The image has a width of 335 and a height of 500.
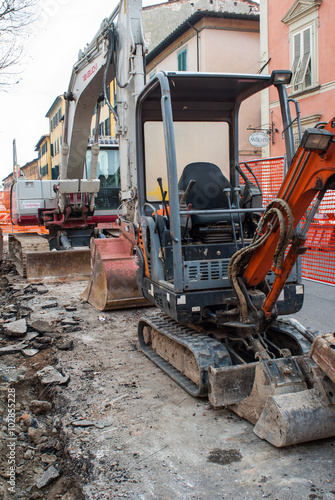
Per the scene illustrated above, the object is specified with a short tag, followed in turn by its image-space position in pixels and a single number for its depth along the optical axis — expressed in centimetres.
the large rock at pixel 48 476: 306
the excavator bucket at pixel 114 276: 701
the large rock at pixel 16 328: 602
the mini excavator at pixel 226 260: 323
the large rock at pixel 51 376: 449
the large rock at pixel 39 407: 404
